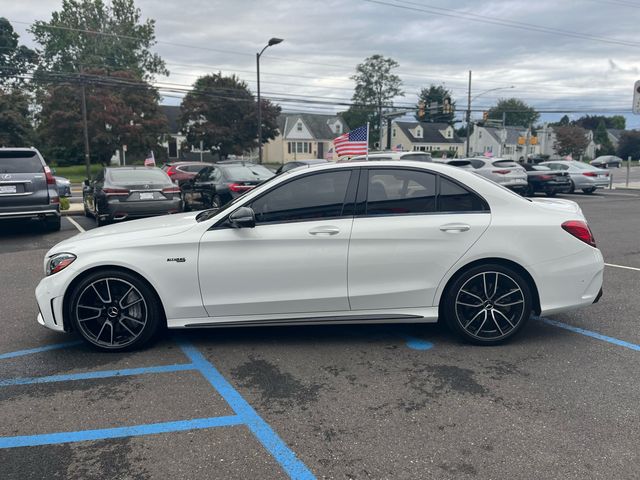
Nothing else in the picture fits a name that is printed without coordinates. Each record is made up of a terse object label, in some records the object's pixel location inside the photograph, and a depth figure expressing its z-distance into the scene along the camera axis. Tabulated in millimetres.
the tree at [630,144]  87438
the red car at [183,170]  21906
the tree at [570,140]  79625
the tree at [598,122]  129375
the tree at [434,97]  102812
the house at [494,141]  95312
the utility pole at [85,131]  33562
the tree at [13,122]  38625
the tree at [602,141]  101562
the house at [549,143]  105062
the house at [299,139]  70375
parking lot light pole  24516
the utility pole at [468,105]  42075
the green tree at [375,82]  81500
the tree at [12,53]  63988
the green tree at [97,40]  59719
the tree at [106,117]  40031
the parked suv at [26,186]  9875
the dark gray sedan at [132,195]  10719
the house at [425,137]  86438
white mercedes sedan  4281
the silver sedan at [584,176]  21906
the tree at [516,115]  118875
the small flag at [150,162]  23831
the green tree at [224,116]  49594
